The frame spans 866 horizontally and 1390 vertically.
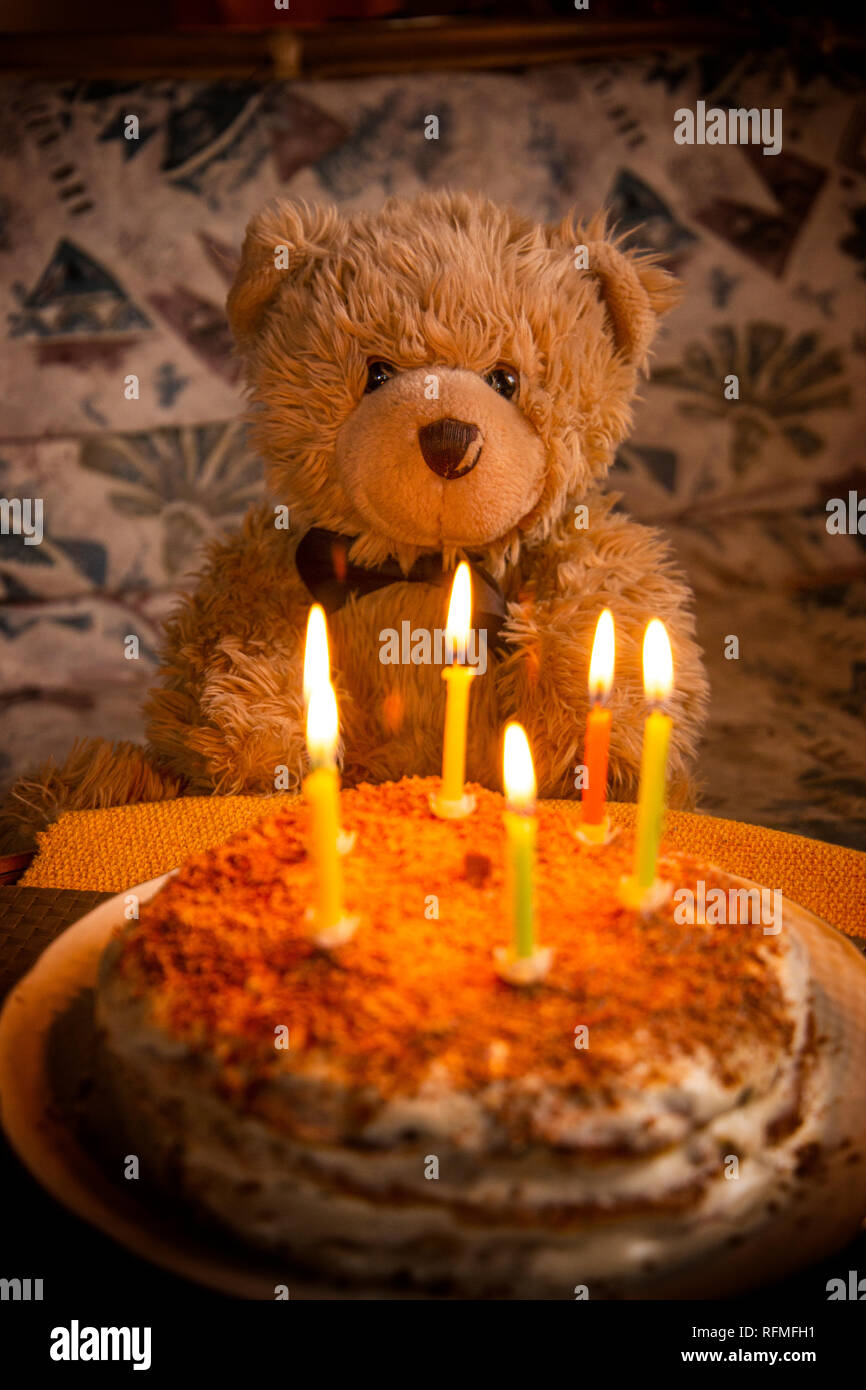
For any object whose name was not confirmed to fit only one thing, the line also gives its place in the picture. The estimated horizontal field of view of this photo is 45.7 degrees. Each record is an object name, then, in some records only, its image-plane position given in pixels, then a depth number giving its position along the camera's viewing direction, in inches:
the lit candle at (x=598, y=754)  24.4
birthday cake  17.2
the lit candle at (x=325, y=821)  18.6
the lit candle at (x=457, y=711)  25.0
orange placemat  33.4
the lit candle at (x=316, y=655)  21.0
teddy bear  36.5
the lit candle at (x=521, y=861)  17.8
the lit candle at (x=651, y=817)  21.0
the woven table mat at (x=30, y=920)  27.8
